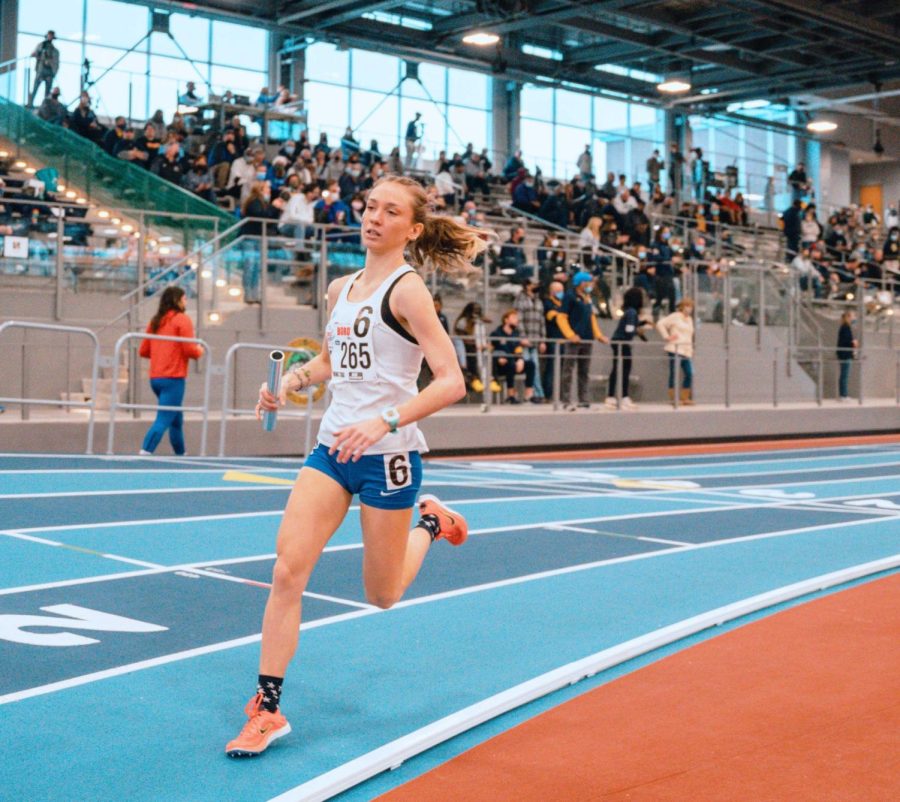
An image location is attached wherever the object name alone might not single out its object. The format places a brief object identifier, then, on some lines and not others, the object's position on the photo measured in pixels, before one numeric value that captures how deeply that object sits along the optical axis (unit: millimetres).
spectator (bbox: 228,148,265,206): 22375
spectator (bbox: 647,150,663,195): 36219
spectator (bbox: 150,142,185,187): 21891
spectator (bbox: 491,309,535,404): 18875
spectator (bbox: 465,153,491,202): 29938
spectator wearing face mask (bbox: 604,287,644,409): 20438
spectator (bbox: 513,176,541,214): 28578
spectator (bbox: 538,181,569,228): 28000
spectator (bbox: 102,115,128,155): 22469
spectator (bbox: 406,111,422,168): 32425
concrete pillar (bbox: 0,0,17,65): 31469
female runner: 4480
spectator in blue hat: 19609
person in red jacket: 14180
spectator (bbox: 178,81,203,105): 28742
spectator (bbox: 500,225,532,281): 20125
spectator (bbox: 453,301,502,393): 18344
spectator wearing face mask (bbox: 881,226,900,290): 35344
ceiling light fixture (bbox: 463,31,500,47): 31281
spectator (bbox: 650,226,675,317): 22312
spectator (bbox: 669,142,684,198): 37375
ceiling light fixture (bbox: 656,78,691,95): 35219
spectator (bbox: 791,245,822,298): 24750
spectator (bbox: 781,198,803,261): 33256
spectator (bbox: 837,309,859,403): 24906
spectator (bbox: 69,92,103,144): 22531
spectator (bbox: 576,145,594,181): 38094
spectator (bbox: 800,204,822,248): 33594
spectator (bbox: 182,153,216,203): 21969
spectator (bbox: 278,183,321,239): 18891
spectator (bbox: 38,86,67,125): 22141
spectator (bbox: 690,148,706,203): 37781
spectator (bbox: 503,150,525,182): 32562
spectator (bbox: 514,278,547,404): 19219
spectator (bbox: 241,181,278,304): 17609
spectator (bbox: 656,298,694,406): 21203
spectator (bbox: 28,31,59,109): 24406
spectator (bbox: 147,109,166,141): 25648
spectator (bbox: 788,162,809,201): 39531
